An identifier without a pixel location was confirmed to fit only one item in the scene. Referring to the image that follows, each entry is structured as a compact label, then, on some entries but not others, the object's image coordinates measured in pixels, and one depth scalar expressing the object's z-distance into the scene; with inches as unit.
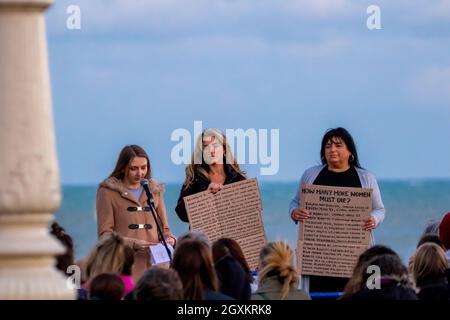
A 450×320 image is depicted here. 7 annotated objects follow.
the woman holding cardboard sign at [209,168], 609.3
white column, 327.0
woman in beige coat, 619.8
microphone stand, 614.5
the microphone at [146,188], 616.7
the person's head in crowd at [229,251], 514.9
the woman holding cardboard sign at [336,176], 605.0
